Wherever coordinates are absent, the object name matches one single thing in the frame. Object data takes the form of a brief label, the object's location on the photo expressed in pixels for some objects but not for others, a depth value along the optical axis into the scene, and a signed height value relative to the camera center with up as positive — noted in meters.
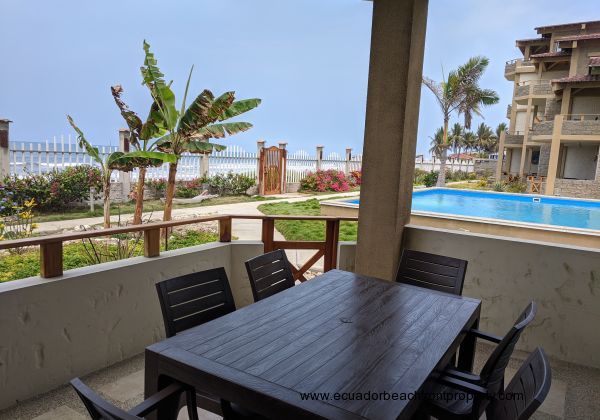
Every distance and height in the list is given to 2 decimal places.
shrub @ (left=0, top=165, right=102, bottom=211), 7.80 -0.86
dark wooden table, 1.33 -0.76
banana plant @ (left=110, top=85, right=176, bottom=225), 5.52 +0.16
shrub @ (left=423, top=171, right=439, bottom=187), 18.39 -0.72
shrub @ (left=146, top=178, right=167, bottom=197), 10.55 -0.97
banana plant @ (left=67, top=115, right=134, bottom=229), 5.81 -0.22
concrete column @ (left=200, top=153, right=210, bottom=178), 11.96 -0.45
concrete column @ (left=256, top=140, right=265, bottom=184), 13.30 +0.07
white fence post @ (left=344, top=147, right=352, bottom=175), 16.41 -0.07
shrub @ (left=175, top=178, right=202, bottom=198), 11.06 -1.04
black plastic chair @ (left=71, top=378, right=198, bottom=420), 1.01 -0.90
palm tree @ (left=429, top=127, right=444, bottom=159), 42.80 +2.96
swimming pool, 11.31 -1.22
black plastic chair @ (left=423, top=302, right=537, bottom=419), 1.66 -0.88
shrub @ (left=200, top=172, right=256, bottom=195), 12.02 -0.92
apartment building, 16.06 +2.80
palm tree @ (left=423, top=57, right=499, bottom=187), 17.98 +3.14
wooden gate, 13.27 -0.54
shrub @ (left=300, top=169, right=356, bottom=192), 14.67 -0.87
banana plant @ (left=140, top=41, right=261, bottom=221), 5.75 +0.52
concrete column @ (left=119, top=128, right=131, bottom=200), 8.87 -0.64
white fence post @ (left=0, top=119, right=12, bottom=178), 8.05 -0.15
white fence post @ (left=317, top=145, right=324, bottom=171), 15.30 +0.01
